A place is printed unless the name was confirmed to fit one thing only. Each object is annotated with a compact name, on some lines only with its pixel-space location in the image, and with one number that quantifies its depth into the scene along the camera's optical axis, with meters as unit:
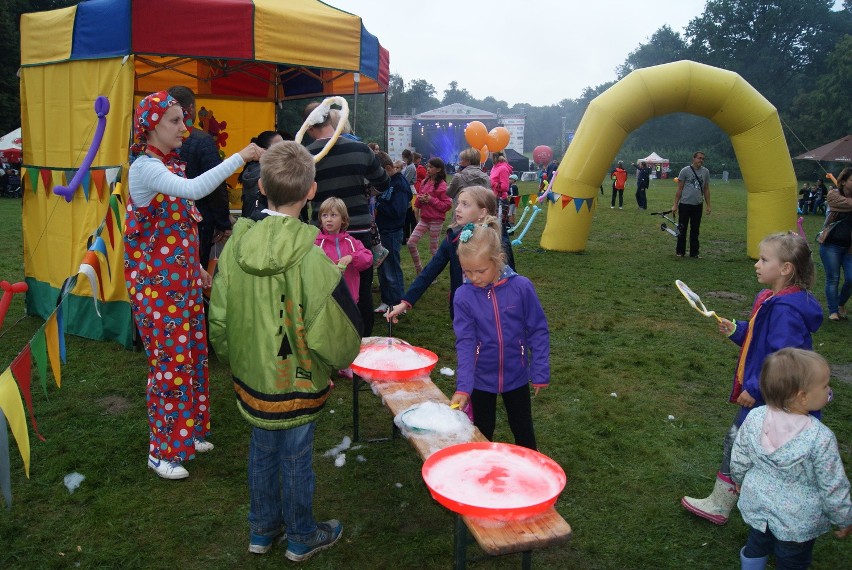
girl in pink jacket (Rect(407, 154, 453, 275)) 8.49
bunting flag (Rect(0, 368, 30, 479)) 2.58
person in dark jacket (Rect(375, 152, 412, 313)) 7.24
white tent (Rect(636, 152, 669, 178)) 45.56
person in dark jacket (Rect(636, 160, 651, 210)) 22.14
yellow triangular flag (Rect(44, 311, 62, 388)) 3.07
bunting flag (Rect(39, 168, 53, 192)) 6.47
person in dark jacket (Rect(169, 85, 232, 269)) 4.30
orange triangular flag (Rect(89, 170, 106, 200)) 5.78
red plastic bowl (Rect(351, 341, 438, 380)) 3.33
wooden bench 2.11
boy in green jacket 2.68
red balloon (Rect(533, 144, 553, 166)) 27.83
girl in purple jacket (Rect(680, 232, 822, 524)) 2.96
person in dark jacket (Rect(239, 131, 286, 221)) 5.14
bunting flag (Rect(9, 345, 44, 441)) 2.78
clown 3.45
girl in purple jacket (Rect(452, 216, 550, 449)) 3.12
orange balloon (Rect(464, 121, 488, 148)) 14.90
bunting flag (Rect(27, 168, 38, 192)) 6.67
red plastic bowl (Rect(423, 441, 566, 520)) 2.15
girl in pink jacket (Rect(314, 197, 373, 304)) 5.12
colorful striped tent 5.26
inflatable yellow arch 11.38
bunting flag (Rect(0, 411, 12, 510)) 2.52
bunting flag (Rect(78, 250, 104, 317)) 3.52
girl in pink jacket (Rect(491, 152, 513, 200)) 10.77
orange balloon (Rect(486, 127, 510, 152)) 15.27
